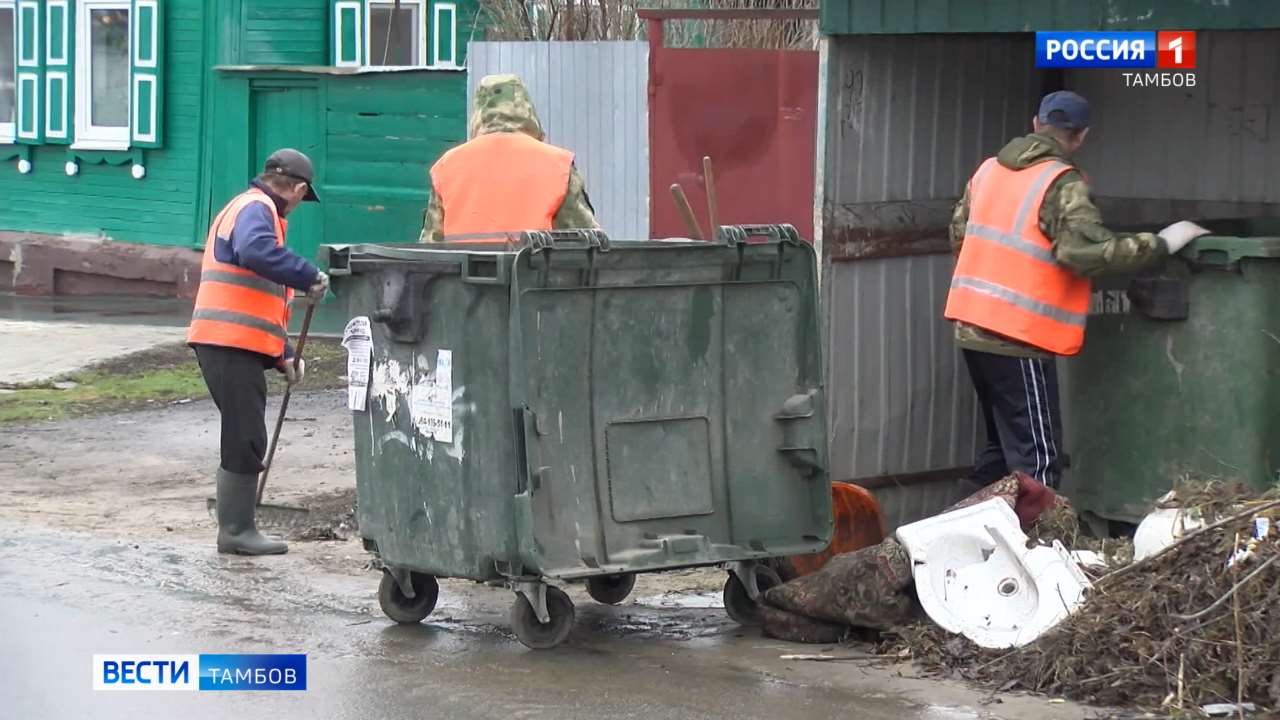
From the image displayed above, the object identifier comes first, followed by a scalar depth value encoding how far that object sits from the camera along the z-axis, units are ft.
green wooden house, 48.42
